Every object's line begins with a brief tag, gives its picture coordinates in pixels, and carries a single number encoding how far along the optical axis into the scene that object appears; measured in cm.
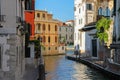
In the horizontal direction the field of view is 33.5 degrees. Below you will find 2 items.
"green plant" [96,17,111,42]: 2728
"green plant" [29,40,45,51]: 2070
